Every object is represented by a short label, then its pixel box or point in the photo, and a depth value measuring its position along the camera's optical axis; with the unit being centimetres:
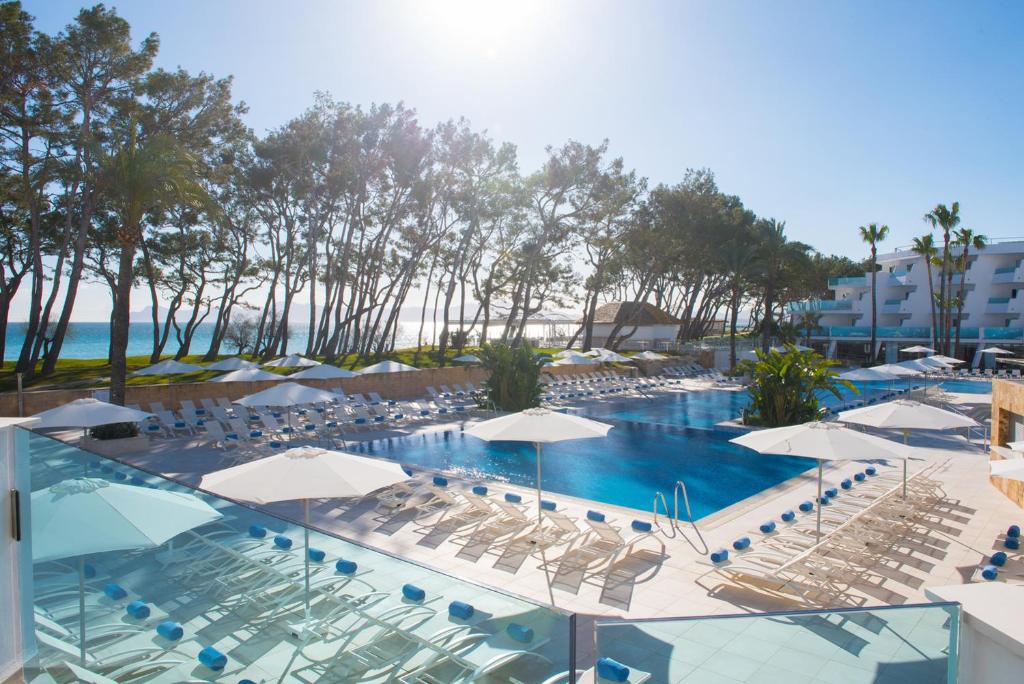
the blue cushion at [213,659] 445
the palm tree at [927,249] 4488
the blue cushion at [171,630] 479
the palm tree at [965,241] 4331
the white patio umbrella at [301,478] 648
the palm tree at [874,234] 4347
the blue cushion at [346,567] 411
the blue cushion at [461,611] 353
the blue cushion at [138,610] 492
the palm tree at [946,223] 4206
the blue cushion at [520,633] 330
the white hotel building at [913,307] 4775
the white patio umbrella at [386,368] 2116
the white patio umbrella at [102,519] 462
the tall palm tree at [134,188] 1595
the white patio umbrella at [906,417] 1044
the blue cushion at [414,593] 372
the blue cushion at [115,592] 504
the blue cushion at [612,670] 320
